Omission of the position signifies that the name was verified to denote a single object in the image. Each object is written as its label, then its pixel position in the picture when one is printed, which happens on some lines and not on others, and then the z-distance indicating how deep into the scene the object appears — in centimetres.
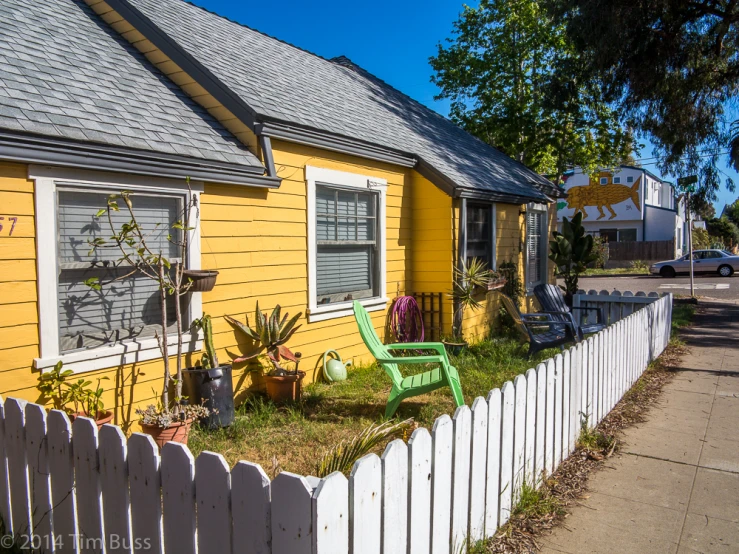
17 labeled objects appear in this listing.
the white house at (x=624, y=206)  3612
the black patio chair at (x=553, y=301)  869
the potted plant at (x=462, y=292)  880
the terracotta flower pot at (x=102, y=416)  440
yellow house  440
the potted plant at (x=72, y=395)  436
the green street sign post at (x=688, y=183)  1236
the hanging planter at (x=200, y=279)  528
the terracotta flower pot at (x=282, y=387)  604
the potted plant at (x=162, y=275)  454
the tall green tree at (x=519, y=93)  1970
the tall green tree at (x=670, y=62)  1107
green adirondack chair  520
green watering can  708
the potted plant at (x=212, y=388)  520
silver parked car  2803
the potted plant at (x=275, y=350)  605
